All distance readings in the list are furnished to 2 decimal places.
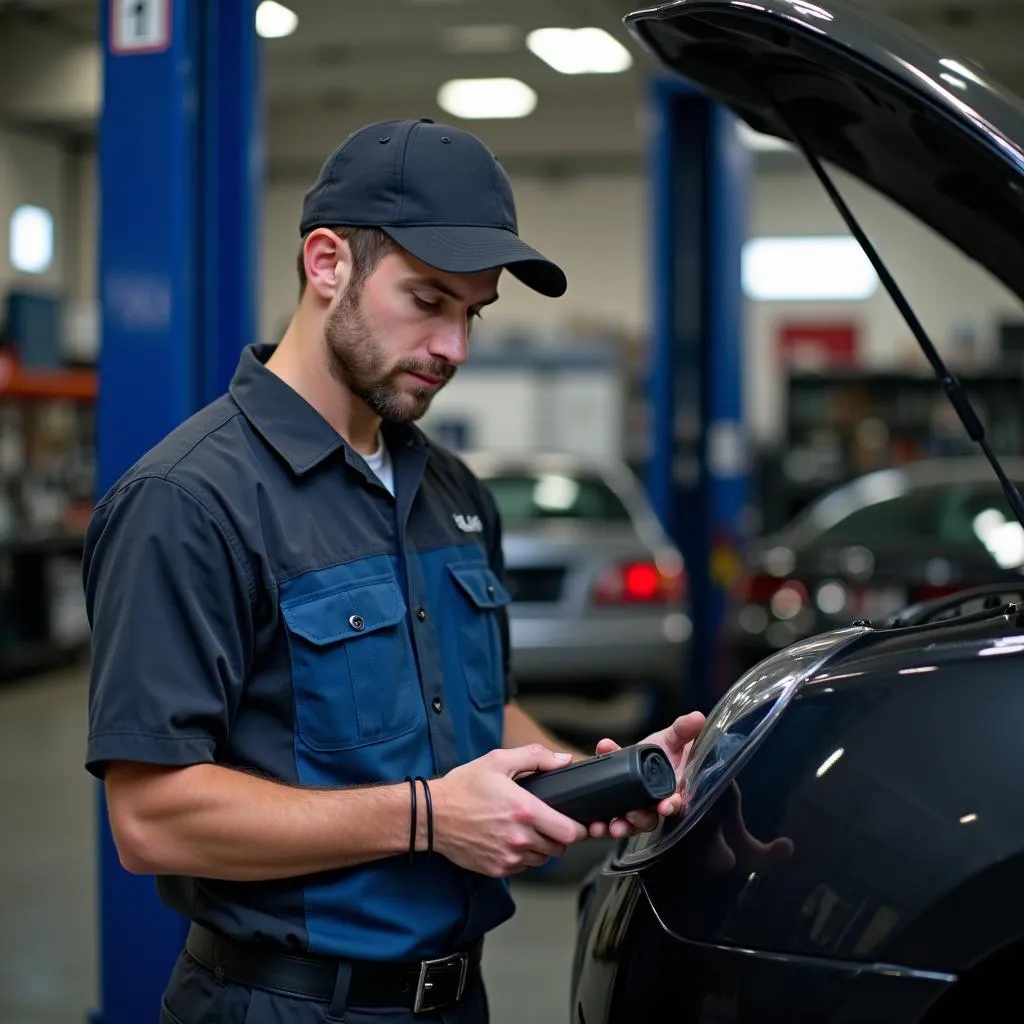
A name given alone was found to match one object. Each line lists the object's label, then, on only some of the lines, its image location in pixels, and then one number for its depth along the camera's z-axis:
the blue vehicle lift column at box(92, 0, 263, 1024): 2.78
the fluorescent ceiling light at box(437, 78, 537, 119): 14.18
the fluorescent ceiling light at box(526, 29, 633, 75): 11.98
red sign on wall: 17.22
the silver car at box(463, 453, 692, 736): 6.23
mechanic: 1.51
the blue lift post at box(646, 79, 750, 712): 7.73
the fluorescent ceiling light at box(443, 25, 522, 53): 11.67
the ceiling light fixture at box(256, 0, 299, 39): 10.81
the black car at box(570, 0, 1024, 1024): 1.41
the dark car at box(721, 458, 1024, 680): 5.25
